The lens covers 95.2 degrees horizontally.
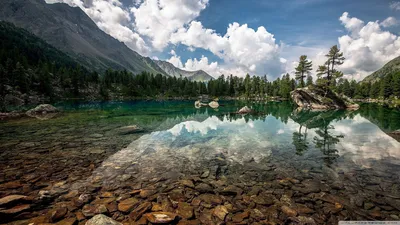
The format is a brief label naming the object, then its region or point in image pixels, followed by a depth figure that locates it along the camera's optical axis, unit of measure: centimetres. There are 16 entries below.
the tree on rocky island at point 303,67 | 7306
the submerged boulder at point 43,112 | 3597
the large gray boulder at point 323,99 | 6550
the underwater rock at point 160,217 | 616
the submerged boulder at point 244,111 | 4682
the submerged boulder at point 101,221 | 547
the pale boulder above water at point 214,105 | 7216
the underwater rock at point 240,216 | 638
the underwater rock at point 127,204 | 691
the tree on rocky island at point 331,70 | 5684
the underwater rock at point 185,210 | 662
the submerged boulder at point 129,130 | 2227
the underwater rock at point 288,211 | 671
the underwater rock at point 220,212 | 658
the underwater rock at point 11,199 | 657
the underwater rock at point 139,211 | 648
